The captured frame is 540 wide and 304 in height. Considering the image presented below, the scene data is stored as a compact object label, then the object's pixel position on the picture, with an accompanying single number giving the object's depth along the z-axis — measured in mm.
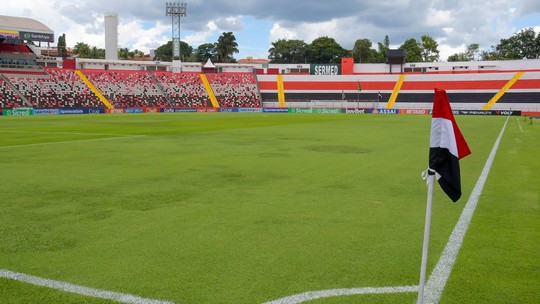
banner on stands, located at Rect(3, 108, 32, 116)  57778
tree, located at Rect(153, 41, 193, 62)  155375
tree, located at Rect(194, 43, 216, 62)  150000
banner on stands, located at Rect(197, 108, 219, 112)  80050
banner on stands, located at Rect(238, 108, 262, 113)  82062
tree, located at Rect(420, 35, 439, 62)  133000
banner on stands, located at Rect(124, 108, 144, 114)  72281
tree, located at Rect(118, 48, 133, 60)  142875
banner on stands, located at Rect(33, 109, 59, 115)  61238
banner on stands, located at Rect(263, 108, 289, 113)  82225
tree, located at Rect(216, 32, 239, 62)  132250
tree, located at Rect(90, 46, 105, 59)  130125
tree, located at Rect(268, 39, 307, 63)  143750
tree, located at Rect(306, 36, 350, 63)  136000
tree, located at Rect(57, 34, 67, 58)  102688
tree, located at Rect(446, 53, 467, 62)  143250
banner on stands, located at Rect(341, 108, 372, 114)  79750
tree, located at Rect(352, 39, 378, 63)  138612
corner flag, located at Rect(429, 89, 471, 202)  4035
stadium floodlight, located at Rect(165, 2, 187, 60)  99562
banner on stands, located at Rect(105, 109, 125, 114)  69750
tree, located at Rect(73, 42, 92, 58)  129975
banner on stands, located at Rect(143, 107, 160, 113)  74969
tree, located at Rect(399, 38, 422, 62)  128375
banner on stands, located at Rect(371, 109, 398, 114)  78394
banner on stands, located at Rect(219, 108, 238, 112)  81375
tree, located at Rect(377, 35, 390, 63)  136625
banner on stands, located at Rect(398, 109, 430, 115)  75600
